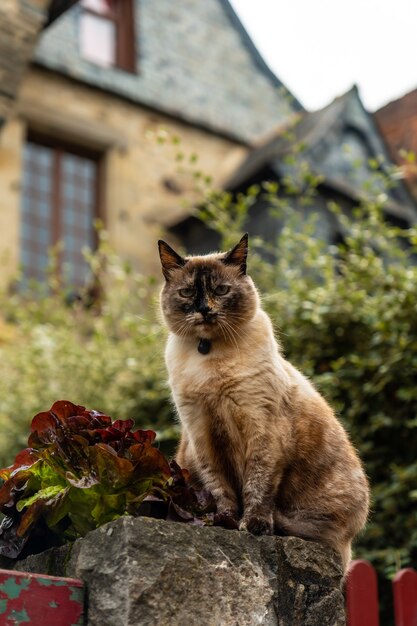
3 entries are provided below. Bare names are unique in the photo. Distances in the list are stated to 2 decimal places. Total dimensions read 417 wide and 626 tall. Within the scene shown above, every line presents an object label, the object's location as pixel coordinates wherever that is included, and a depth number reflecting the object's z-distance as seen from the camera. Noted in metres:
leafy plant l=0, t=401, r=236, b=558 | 2.36
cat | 2.72
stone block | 2.12
